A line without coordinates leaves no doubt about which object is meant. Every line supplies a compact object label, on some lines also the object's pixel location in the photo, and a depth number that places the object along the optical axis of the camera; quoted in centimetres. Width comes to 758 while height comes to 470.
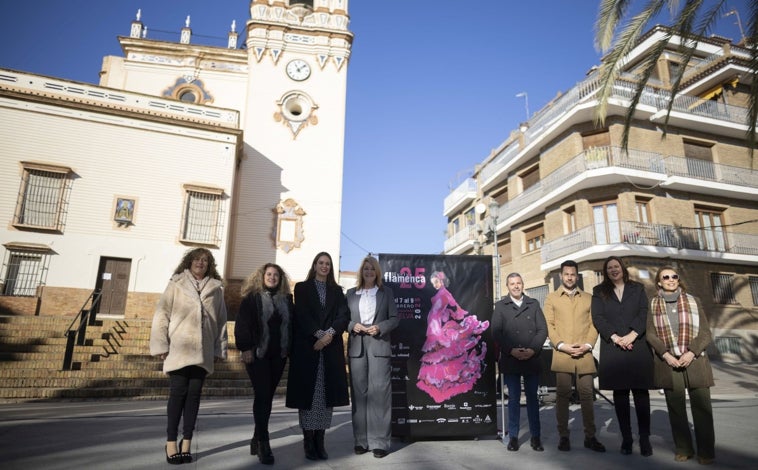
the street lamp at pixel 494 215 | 1302
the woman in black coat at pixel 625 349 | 415
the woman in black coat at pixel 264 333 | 397
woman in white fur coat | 371
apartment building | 1695
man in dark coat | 439
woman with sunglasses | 387
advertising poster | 476
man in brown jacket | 429
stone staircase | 857
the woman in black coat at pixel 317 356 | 402
